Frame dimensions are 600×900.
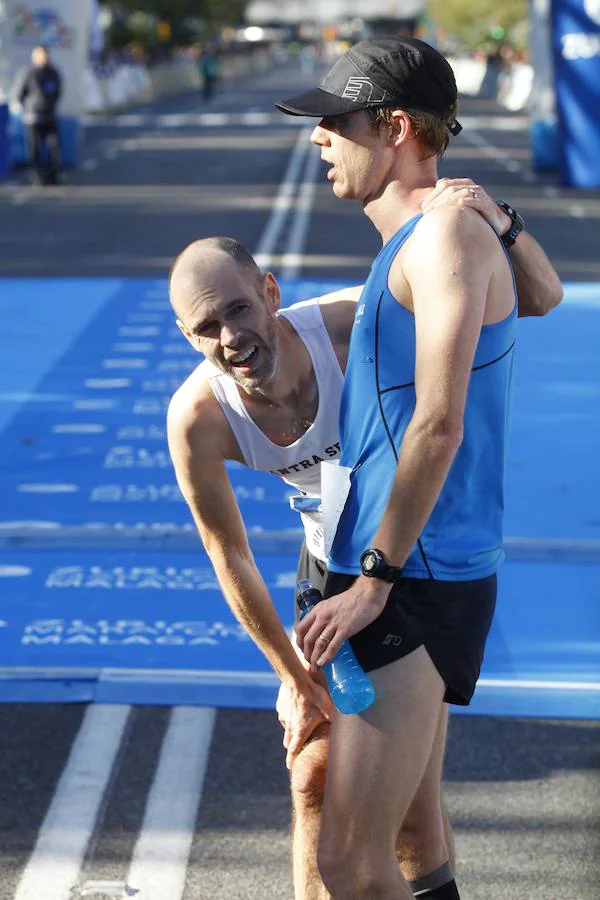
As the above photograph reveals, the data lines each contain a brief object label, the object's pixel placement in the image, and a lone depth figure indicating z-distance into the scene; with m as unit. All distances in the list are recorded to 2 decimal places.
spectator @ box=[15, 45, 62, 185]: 23.48
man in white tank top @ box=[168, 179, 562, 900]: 3.12
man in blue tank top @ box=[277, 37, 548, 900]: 2.79
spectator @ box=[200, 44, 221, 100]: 60.03
